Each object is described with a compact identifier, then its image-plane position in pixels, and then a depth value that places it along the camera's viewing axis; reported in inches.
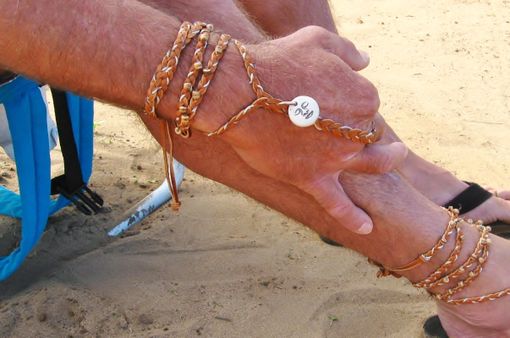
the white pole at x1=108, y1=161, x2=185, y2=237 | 46.1
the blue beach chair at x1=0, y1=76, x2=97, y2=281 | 41.3
